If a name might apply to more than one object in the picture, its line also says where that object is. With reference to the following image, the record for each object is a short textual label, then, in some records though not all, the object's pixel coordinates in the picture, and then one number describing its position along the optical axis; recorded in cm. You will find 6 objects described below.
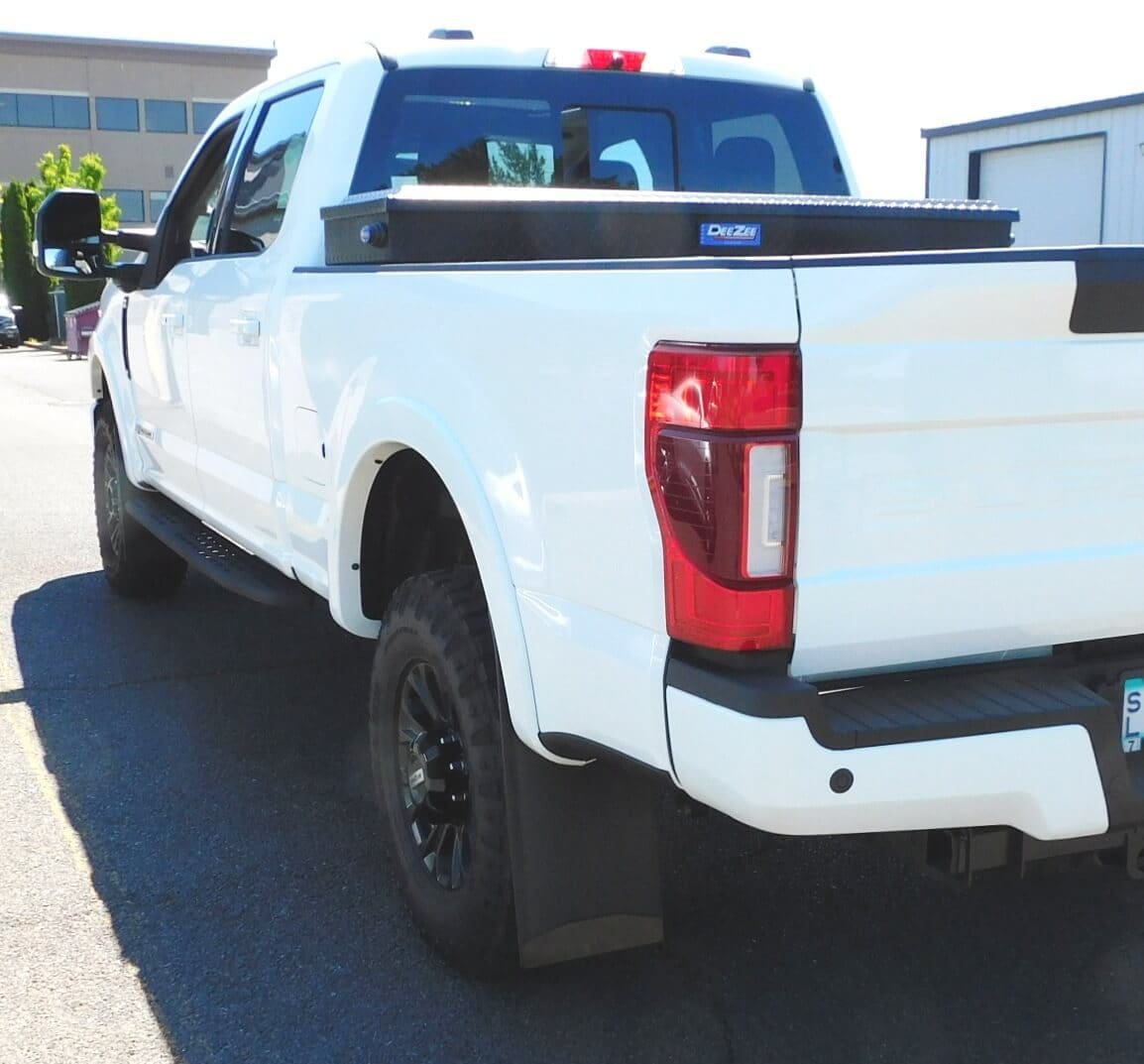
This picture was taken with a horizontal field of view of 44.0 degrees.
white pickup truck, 226
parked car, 3800
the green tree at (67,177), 4500
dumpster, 3023
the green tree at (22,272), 4197
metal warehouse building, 1906
